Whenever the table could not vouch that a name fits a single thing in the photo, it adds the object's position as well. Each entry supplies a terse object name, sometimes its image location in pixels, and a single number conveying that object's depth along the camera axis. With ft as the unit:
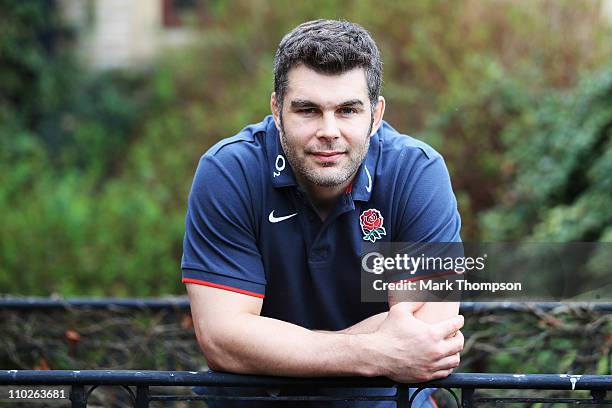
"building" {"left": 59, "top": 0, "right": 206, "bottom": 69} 48.01
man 8.57
